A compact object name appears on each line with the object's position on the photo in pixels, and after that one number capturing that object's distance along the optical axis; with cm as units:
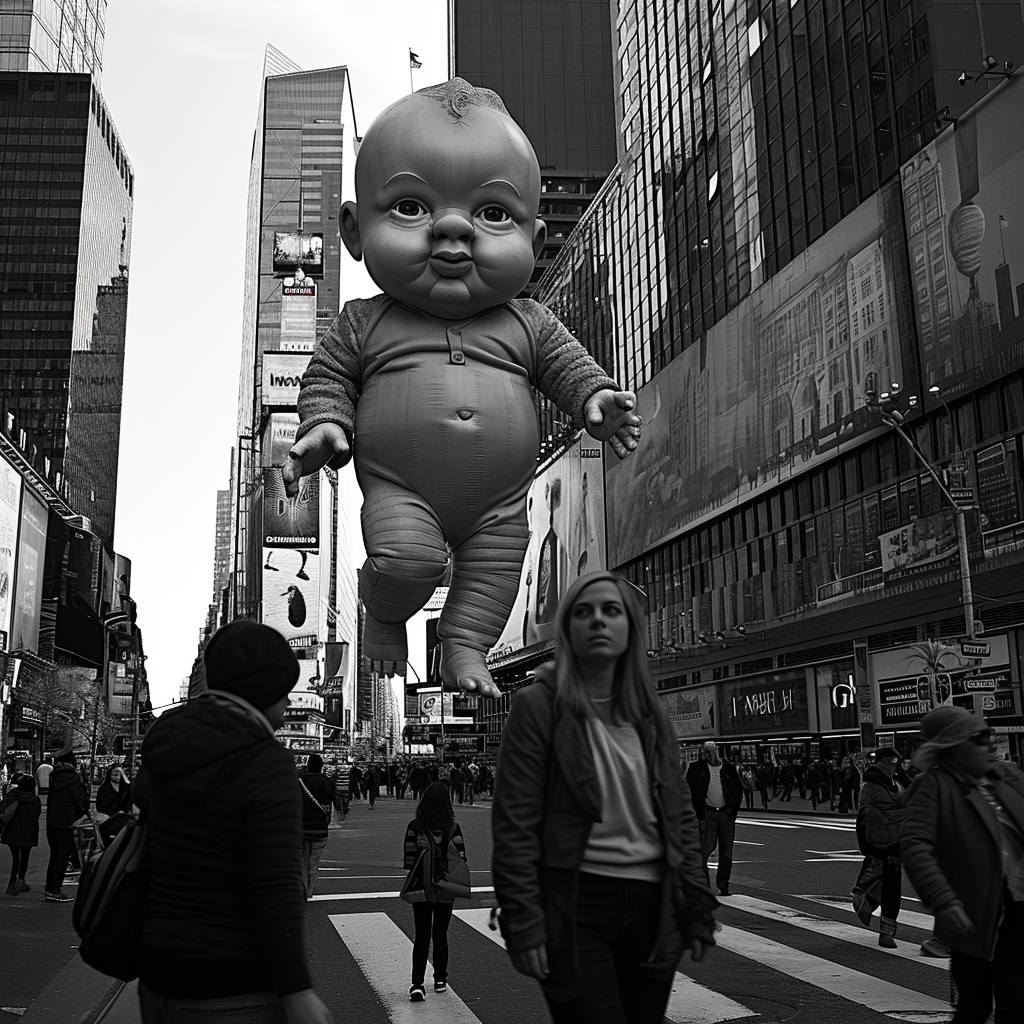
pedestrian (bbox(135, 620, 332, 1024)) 249
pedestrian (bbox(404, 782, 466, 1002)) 655
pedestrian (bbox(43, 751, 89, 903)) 1170
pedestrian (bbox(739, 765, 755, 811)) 3013
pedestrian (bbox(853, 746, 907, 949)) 816
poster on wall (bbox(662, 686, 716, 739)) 4475
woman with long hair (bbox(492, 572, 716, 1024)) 286
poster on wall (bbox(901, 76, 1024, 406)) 2616
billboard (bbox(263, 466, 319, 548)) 9694
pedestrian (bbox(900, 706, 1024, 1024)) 402
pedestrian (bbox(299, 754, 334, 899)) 745
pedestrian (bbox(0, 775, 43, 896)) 1232
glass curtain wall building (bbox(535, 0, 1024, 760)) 2734
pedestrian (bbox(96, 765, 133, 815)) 1191
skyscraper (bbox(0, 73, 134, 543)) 10812
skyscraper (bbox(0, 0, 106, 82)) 11781
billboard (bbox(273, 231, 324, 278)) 11600
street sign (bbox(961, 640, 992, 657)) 1895
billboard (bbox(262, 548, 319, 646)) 9888
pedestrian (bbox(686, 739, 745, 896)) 1116
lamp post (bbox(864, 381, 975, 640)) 2117
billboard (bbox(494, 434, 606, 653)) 5584
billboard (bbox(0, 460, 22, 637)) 6297
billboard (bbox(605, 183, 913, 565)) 3162
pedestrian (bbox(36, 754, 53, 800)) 2089
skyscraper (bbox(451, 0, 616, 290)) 10244
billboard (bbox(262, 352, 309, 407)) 9081
